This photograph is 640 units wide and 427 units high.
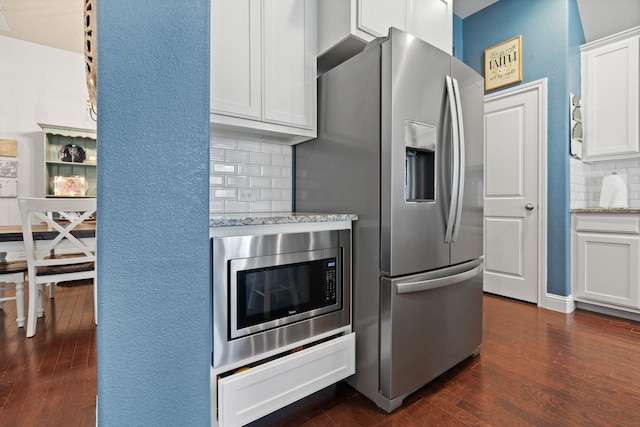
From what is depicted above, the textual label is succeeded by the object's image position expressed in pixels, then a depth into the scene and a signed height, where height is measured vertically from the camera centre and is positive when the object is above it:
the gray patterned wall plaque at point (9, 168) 4.12 +0.60
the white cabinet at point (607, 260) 2.58 -0.43
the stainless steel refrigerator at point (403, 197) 1.48 +0.08
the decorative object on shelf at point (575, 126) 2.90 +0.82
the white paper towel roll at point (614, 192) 2.93 +0.19
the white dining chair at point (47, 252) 2.34 -0.33
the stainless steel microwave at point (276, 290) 1.24 -0.36
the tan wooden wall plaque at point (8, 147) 4.11 +0.88
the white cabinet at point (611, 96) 2.74 +1.07
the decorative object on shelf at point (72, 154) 4.20 +0.81
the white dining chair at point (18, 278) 2.41 -0.51
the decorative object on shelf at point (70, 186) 4.19 +0.37
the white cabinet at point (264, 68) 1.54 +0.78
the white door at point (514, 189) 3.02 +0.22
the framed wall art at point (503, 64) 3.12 +1.55
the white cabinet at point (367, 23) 1.72 +1.15
